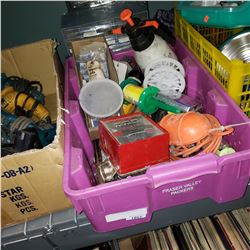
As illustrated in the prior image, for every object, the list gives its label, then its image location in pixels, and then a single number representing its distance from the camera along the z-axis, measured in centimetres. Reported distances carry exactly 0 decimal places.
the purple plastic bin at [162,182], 49
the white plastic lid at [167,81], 76
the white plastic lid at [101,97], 72
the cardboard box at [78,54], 75
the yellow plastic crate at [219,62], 60
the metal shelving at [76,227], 62
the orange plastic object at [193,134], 58
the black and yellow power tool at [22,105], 94
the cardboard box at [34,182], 55
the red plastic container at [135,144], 54
